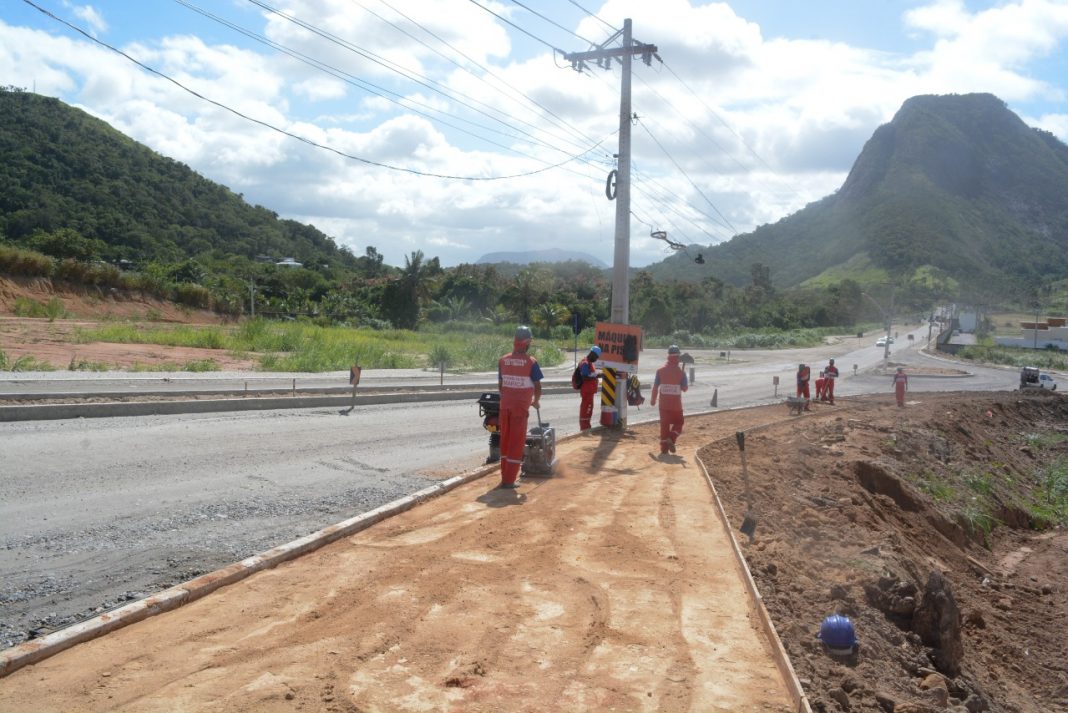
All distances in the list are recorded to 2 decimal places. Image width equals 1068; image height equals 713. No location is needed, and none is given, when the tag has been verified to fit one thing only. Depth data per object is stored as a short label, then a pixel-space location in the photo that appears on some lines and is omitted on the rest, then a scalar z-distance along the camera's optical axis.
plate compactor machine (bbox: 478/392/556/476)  10.19
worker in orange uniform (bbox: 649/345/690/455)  12.55
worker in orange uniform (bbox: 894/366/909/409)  27.47
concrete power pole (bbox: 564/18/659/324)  15.85
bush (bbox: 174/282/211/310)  57.91
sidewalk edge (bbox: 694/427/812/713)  4.40
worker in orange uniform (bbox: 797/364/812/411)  25.48
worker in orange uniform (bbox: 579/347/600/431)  14.20
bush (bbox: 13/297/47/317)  43.59
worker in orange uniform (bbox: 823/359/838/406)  27.47
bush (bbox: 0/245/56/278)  48.06
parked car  42.75
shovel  8.66
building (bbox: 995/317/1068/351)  92.12
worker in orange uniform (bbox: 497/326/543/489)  9.37
